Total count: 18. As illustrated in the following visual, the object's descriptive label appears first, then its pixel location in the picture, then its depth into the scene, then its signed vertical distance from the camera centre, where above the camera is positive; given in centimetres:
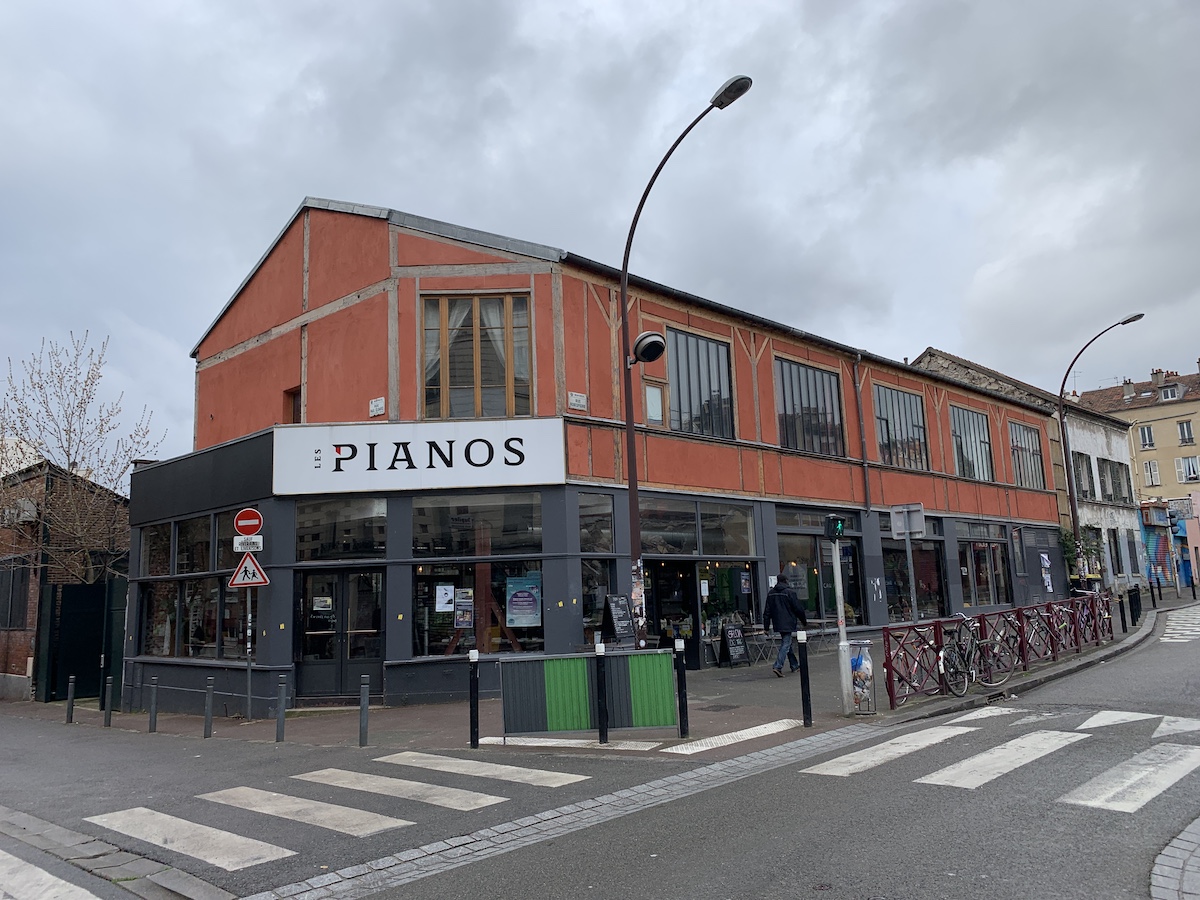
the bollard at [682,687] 1024 -105
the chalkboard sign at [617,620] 1517 -41
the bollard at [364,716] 1086 -132
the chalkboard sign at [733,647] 1745 -108
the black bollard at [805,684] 1063 -111
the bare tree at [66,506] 2327 +286
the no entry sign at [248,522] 1322 +126
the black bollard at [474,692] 1016 -102
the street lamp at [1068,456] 2708 +370
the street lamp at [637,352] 1276 +345
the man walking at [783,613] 1568 -41
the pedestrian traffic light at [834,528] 1239 +81
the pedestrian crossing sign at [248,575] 1305 +49
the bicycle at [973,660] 1246 -112
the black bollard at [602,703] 1012 -119
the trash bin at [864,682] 1127 -118
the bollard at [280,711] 1152 -132
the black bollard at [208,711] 1273 -140
